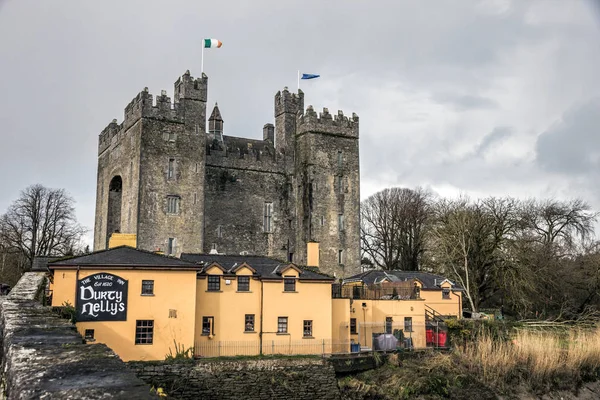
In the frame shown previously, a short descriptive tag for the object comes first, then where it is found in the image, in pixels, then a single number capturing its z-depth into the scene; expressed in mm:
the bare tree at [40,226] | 50438
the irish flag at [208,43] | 42500
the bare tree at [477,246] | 44344
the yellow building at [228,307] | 25391
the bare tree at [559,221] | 53312
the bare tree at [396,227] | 58969
